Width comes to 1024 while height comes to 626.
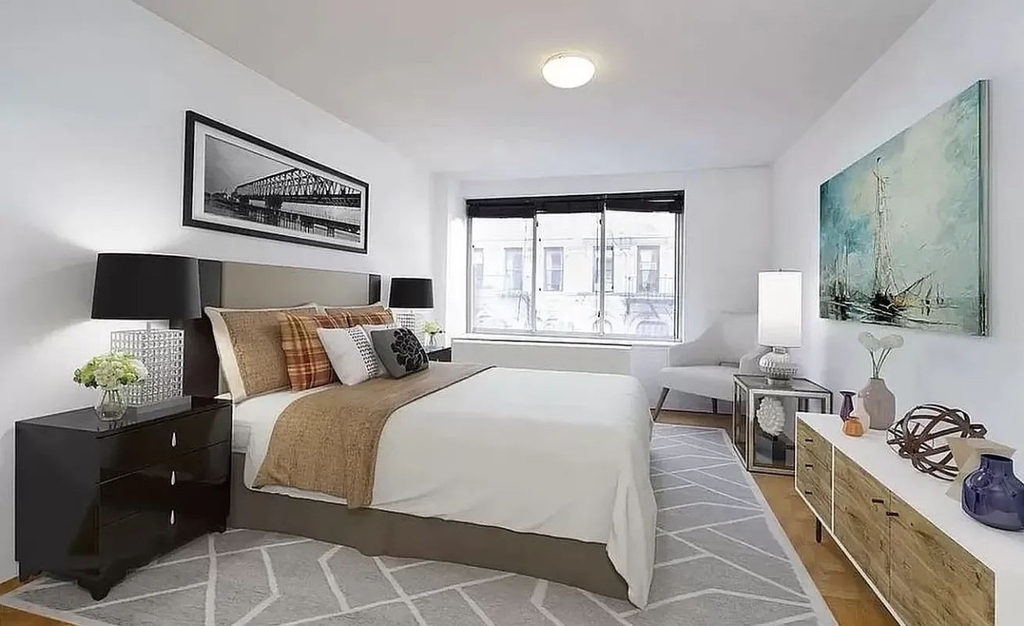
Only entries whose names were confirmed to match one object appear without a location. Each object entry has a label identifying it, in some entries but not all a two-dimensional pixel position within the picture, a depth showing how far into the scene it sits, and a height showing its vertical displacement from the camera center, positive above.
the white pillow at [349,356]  3.21 -0.25
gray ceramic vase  2.52 -0.38
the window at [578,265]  6.01 +0.56
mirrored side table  3.76 -0.69
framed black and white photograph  3.03 +0.75
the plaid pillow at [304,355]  3.08 -0.24
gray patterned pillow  3.36 -0.23
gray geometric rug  2.01 -1.06
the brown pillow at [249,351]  2.88 -0.21
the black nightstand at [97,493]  2.06 -0.70
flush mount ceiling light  3.03 +1.35
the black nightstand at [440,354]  4.85 -0.35
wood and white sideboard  1.36 -0.64
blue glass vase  1.50 -0.46
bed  2.14 -0.71
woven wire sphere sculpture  1.92 -0.43
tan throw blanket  2.41 -0.58
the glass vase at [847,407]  2.59 -0.39
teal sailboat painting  2.10 +0.43
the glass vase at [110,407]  2.21 -0.39
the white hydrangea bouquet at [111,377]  2.15 -0.26
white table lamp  3.89 +0.00
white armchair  5.17 -0.29
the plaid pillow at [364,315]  3.70 -0.01
